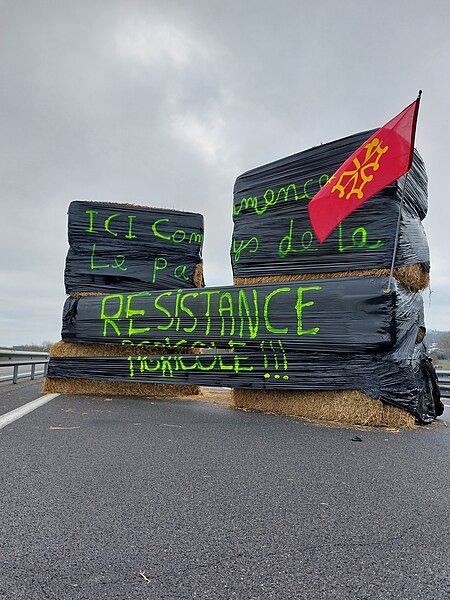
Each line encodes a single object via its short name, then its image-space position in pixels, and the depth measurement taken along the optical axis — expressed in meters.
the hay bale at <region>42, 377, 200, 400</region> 7.00
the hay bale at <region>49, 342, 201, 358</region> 7.03
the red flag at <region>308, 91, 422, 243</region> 4.96
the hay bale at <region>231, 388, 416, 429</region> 4.87
